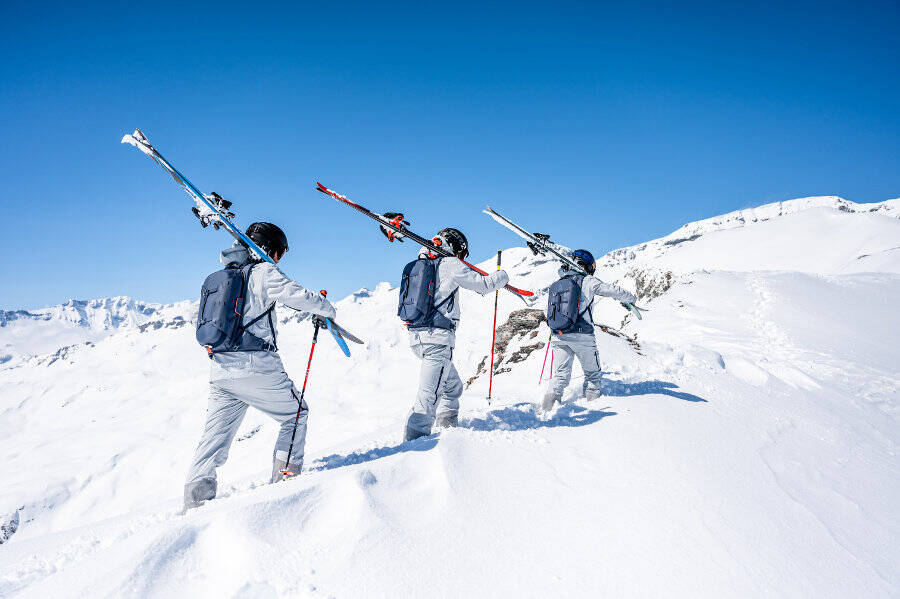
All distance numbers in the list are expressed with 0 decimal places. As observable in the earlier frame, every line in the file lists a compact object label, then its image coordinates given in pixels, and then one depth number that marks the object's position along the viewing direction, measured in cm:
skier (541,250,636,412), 825
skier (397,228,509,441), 630
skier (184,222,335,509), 473
